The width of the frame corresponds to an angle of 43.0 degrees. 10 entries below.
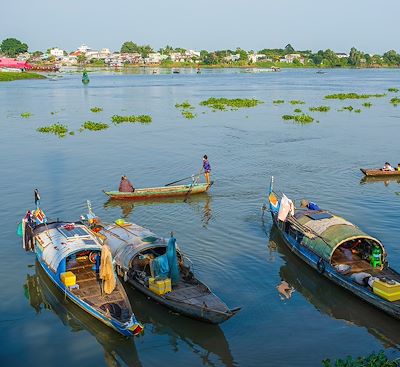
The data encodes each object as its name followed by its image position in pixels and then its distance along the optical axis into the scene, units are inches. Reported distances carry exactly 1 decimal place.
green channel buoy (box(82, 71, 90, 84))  4766.2
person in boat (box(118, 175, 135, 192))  1151.0
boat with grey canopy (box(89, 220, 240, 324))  620.4
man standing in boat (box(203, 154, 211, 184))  1241.4
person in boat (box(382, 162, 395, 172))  1354.5
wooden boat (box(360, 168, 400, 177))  1344.7
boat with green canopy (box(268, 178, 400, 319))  666.2
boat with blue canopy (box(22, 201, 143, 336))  623.2
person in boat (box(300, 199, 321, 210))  921.6
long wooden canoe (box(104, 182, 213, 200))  1153.4
